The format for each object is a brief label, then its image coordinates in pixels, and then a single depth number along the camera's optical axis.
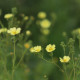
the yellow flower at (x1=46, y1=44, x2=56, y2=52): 3.32
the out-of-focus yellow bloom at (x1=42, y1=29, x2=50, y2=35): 6.81
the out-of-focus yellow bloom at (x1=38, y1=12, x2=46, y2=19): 6.87
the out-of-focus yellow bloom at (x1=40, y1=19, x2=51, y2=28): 6.89
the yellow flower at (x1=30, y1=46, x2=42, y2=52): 3.31
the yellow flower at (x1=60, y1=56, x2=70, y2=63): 3.10
